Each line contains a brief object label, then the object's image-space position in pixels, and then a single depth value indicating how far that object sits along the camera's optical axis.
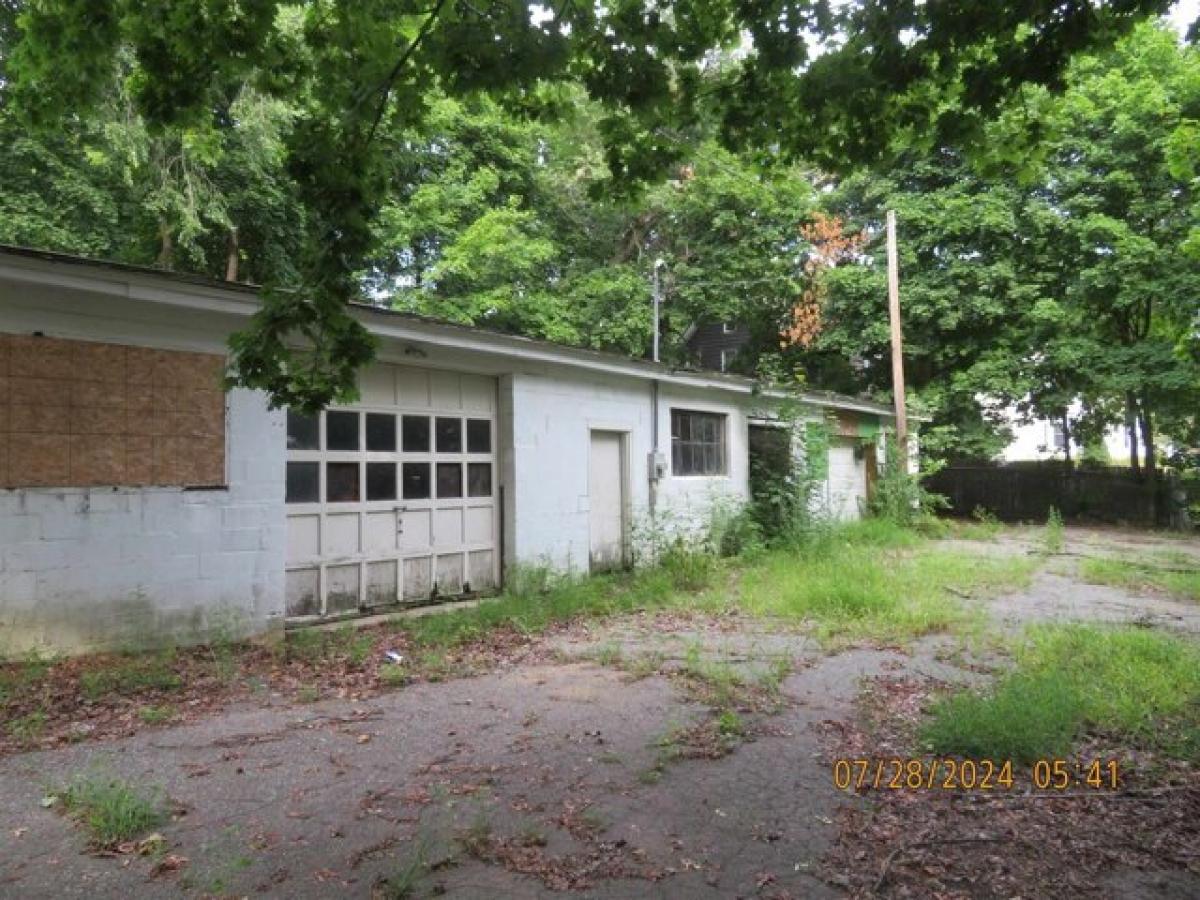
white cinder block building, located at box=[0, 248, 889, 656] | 5.77
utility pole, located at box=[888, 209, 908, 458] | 17.33
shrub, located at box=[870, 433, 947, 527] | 16.61
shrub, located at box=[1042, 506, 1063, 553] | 14.12
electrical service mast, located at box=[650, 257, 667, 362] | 16.28
